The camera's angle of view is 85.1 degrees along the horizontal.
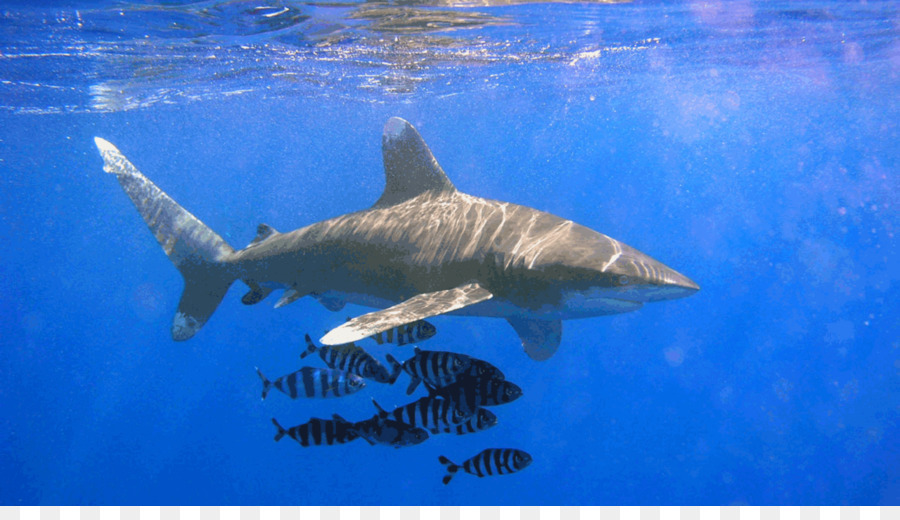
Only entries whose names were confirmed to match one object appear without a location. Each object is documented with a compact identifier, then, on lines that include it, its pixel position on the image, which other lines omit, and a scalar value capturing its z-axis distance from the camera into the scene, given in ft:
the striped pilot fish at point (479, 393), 15.72
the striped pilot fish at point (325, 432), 17.81
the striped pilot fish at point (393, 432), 16.96
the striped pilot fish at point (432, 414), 15.75
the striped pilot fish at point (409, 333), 16.19
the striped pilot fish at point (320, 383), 18.26
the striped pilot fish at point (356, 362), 17.16
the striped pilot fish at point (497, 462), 17.37
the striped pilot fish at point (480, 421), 16.69
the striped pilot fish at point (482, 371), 16.08
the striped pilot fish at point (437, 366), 15.66
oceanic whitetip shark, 14.65
